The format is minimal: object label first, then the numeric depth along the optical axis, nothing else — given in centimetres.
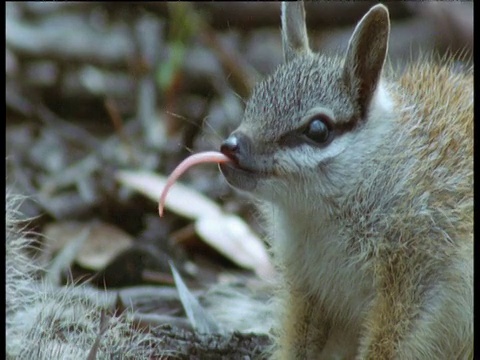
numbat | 412
